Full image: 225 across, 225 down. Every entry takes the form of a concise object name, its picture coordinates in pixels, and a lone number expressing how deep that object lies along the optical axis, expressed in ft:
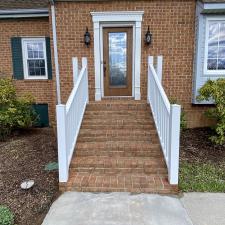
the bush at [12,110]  17.78
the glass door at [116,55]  14.84
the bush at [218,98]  14.47
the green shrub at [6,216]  8.94
